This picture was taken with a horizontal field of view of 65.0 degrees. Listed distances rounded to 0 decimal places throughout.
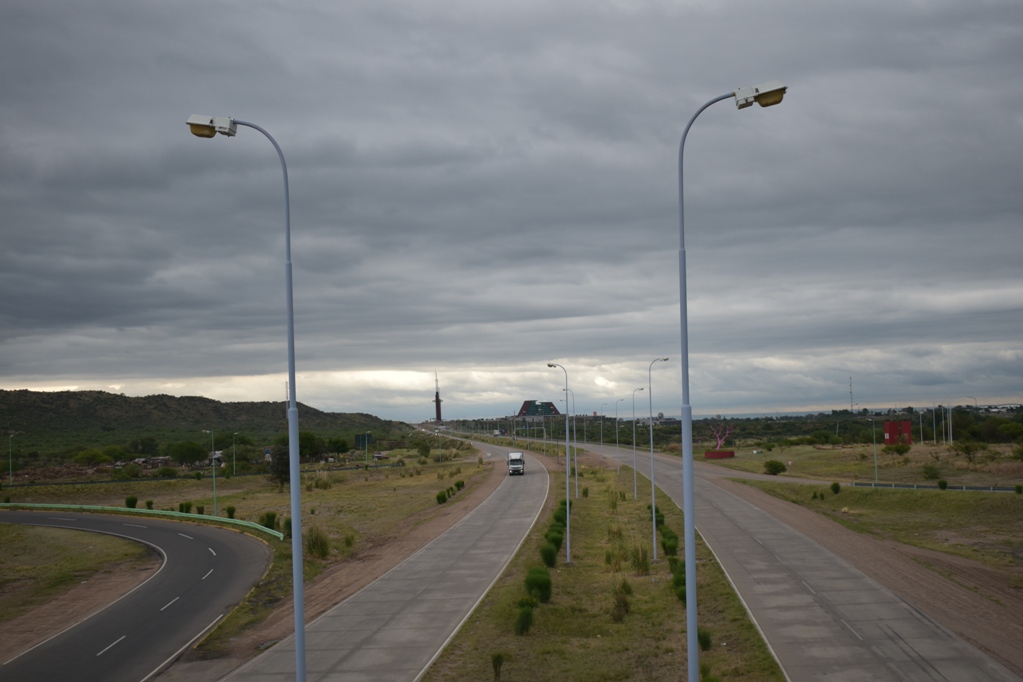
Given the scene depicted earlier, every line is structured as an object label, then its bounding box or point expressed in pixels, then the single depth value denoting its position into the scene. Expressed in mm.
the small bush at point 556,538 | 41094
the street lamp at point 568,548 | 37844
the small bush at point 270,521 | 52688
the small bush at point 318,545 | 41500
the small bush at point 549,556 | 36938
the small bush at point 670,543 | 39566
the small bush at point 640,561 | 37047
